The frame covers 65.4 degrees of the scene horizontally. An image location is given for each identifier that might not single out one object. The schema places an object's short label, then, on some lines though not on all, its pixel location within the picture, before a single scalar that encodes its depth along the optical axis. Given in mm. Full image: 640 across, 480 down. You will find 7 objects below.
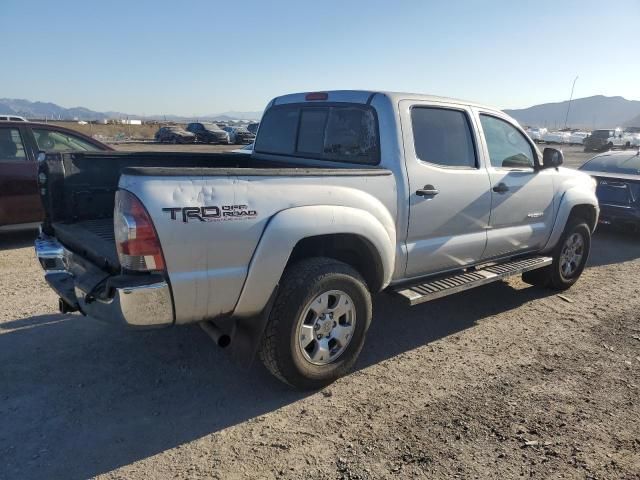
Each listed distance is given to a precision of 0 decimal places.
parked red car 6594
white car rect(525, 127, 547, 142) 52506
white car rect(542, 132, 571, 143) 51031
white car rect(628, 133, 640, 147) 37875
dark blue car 8188
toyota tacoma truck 2627
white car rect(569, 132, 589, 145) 49703
